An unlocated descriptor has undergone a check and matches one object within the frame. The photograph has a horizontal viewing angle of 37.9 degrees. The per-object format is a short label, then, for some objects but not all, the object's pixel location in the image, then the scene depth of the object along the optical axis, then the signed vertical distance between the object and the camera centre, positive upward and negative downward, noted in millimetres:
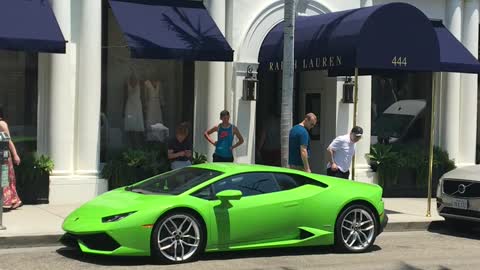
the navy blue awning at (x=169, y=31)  12992 +1469
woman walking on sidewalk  11637 -1412
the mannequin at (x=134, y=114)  14398 -162
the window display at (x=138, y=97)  14172 +186
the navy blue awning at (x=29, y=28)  11750 +1321
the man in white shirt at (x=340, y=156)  11859 -799
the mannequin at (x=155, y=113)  14625 -139
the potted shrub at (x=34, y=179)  12492 -1334
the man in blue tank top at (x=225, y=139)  13055 -589
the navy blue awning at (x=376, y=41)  12352 +1243
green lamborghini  8102 -1315
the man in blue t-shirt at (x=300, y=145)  11508 -604
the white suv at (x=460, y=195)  11086 -1363
